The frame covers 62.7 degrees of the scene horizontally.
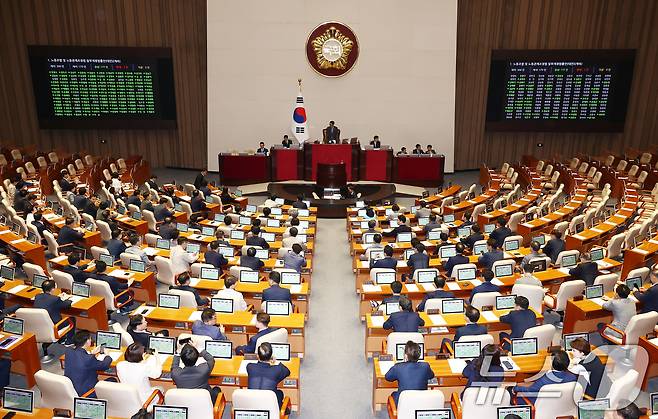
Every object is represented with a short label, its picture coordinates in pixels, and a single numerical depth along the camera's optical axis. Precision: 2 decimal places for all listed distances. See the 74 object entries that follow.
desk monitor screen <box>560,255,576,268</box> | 10.44
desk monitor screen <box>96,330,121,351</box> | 7.25
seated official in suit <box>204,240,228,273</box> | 10.72
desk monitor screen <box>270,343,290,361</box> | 6.99
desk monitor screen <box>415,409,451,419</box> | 5.66
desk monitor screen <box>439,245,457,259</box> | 11.22
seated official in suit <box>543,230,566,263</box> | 11.22
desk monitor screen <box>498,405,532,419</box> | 5.68
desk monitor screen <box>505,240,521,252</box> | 11.45
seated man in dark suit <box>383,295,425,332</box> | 7.72
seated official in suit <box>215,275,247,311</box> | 8.73
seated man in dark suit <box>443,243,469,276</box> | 10.45
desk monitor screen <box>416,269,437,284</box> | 9.94
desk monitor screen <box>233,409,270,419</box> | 5.70
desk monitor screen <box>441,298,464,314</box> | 8.52
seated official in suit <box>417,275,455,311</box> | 8.88
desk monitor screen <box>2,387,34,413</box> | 5.81
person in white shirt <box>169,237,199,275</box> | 10.73
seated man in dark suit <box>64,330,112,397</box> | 6.59
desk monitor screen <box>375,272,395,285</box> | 9.88
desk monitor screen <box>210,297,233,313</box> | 8.60
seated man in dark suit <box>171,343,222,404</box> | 6.21
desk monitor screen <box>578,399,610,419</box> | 5.68
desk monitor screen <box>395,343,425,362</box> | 7.01
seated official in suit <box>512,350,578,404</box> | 6.11
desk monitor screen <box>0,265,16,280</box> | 9.74
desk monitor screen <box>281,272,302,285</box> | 9.92
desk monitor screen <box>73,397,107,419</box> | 5.71
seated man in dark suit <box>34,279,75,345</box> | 8.31
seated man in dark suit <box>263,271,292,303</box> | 8.85
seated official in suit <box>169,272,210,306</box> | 9.04
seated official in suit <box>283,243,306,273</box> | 10.59
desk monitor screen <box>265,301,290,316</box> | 8.55
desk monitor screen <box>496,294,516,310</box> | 8.61
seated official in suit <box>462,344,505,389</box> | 6.38
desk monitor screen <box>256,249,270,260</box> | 11.32
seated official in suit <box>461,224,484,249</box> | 12.00
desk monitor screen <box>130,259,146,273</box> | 10.41
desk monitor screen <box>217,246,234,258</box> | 11.26
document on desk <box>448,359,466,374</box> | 6.95
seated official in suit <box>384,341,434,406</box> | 6.39
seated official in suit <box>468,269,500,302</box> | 8.92
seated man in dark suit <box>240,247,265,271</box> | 10.55
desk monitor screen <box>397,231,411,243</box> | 12.27
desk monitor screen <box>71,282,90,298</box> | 9.08
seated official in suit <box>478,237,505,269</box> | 10.61
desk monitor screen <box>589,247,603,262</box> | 10.72
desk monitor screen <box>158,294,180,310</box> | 8.66
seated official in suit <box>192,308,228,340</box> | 7.45
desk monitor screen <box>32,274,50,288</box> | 9.21
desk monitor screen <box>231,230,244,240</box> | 12.61
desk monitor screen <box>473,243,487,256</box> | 11.23
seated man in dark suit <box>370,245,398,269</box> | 10.39
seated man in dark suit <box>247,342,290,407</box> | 6.32
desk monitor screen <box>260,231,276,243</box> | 12.61
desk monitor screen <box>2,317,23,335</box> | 7.72
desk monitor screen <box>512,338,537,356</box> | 7.27
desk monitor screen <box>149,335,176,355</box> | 7.24
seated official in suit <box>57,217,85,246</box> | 11.88
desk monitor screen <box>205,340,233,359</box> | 7.20
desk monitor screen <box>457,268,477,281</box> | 9.89
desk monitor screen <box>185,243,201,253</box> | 11.06
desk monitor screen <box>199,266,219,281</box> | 9.95
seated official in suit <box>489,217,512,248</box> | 12.02
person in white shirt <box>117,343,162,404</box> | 6.40
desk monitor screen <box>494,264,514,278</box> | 10.05
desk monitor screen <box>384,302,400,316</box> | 8.41
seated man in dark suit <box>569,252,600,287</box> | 9.77
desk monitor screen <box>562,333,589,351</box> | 7.16
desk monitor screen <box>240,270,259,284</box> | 9.94
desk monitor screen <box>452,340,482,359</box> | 7.06
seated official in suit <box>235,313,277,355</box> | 7.34
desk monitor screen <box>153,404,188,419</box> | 5.60
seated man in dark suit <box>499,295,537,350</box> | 7.87
